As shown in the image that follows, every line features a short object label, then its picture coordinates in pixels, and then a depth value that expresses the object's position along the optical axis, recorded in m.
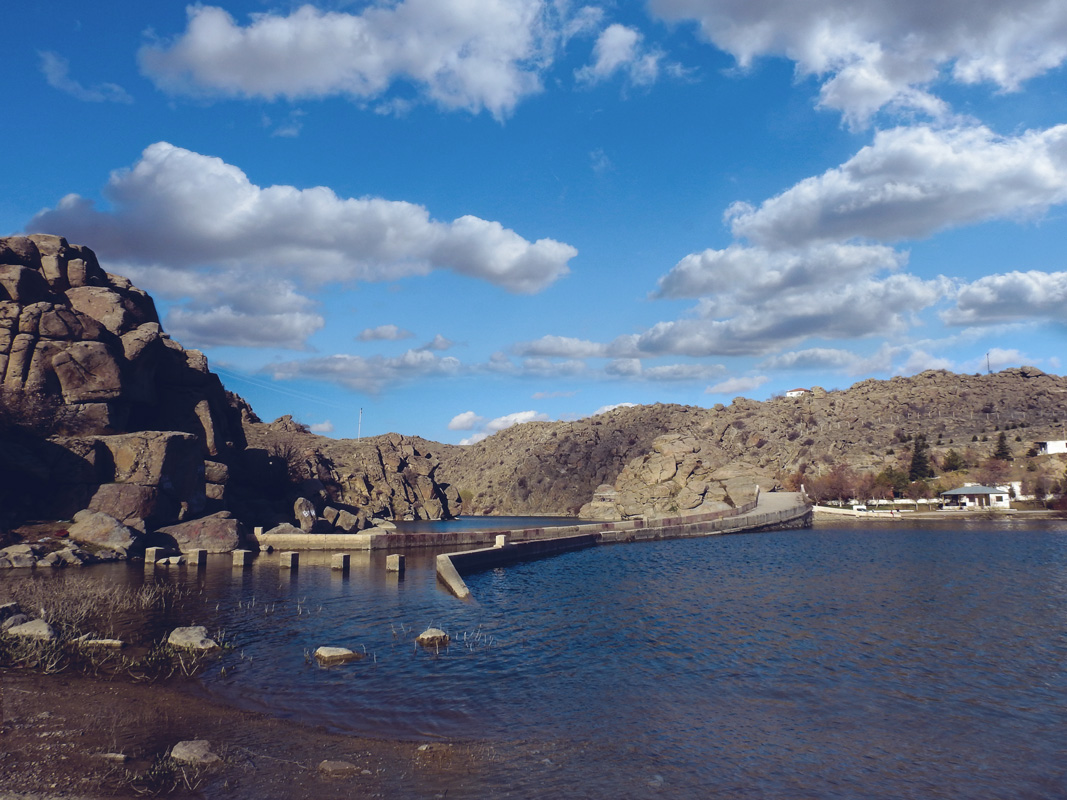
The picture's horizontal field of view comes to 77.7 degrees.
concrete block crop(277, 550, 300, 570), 39.72
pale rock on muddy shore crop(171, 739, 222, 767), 10.65
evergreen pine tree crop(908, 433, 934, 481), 109.75
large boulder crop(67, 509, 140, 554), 41.50
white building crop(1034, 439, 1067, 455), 108.09
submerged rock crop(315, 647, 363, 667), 17.75
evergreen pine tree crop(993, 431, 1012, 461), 110.38
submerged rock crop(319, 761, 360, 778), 10.50
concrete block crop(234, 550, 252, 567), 41.00
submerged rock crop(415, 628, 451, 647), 20.41
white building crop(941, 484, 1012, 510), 95.38
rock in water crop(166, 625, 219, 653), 18.52
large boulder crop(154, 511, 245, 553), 46.41
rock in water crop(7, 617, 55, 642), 16.69
